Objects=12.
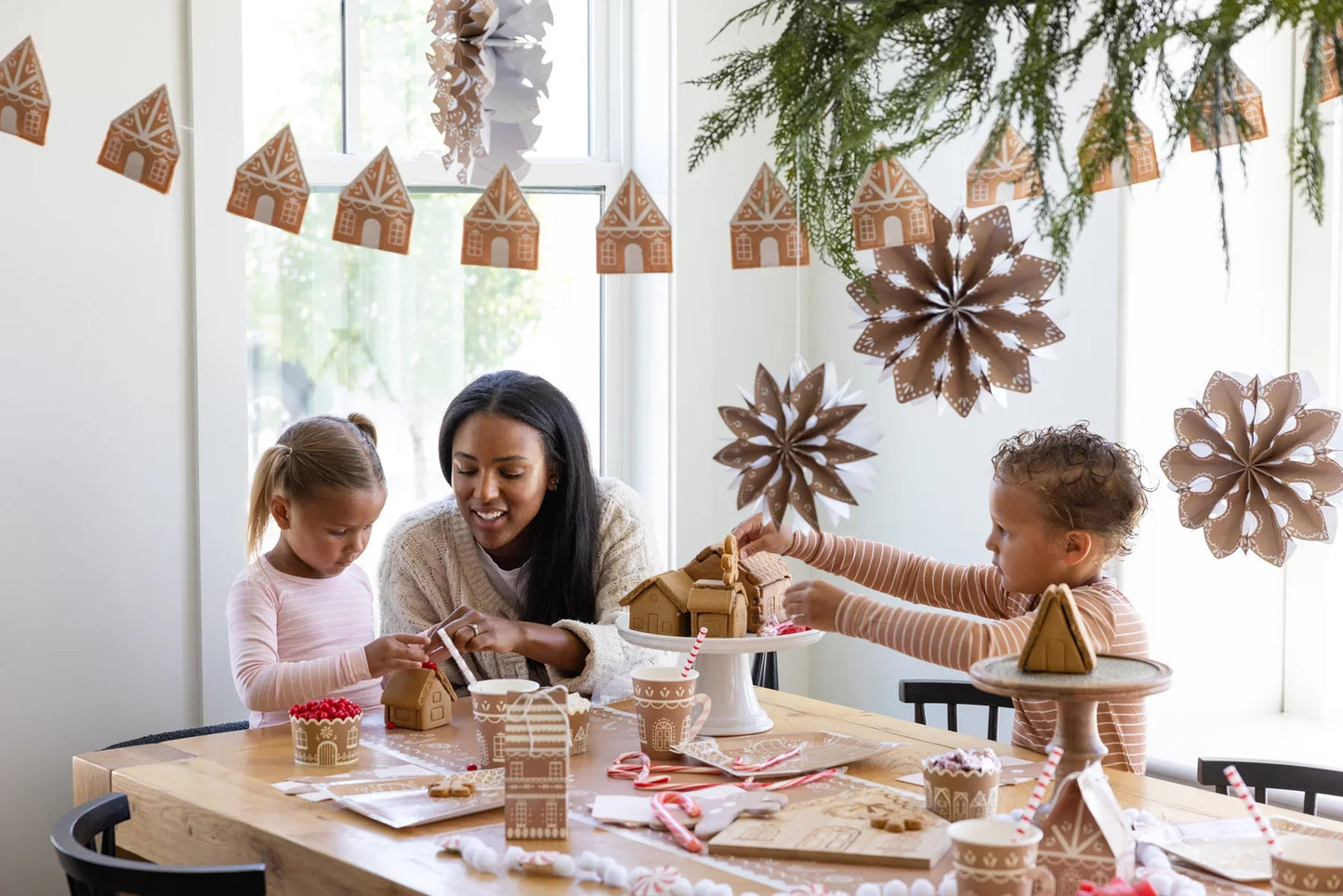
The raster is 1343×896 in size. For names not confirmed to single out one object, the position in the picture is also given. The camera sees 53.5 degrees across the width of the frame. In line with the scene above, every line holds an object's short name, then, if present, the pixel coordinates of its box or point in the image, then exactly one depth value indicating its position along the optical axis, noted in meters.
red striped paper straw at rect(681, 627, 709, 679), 1.74
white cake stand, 1.87
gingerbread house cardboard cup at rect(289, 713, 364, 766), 1.73
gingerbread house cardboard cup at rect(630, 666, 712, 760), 1.72
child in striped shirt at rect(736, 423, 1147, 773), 1.77
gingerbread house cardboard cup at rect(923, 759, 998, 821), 1.45
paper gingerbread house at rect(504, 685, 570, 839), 1.41
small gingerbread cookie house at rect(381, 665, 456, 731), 1.93
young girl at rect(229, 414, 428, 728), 2.17
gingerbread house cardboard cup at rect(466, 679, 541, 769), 1.67
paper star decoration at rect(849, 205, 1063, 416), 1.42
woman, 2.32
